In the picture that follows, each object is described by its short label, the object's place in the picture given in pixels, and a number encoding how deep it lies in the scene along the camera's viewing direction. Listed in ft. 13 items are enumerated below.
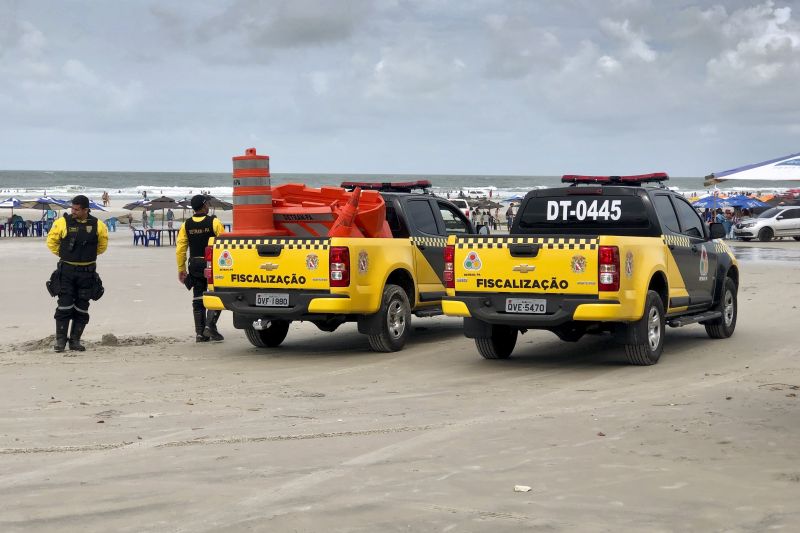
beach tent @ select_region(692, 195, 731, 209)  163.22
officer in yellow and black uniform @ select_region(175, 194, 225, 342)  43.21
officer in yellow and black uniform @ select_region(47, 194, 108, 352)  40.06
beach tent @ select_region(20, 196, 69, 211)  160.76
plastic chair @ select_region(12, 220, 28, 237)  147.65
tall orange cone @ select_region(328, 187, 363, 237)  39.17
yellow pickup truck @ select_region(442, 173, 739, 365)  34.96
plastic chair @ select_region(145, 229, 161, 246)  123.20
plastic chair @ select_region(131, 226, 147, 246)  124.16
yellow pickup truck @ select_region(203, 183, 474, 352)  38.58
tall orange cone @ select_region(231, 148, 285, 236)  40.83
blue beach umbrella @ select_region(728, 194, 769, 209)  166.71
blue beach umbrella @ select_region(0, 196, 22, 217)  165.17
